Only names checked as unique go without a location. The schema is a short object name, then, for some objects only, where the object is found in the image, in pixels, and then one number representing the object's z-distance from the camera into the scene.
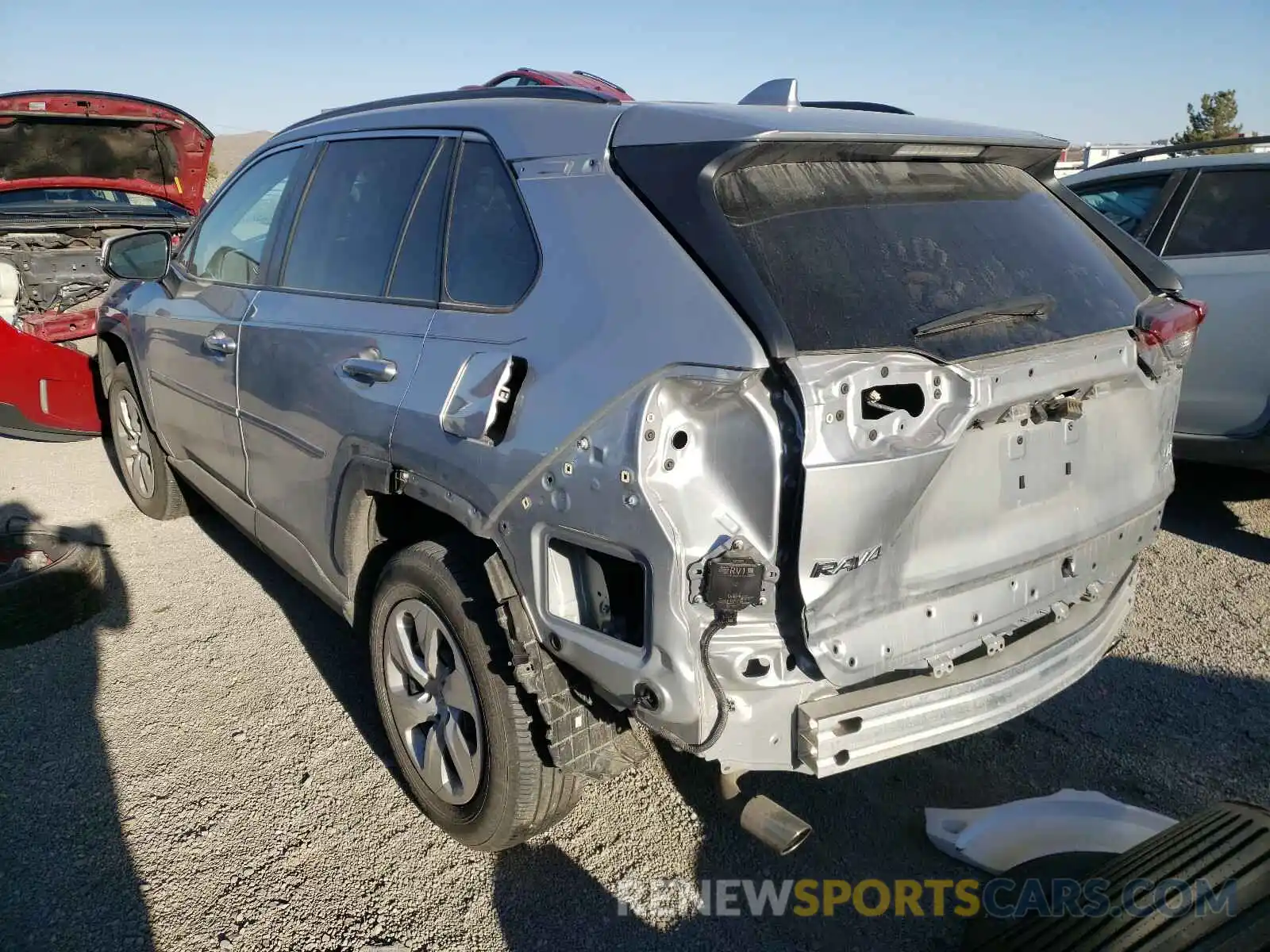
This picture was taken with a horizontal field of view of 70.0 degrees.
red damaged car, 7.26
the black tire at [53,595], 3.64
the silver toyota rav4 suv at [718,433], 1.82
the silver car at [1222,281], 4.28
